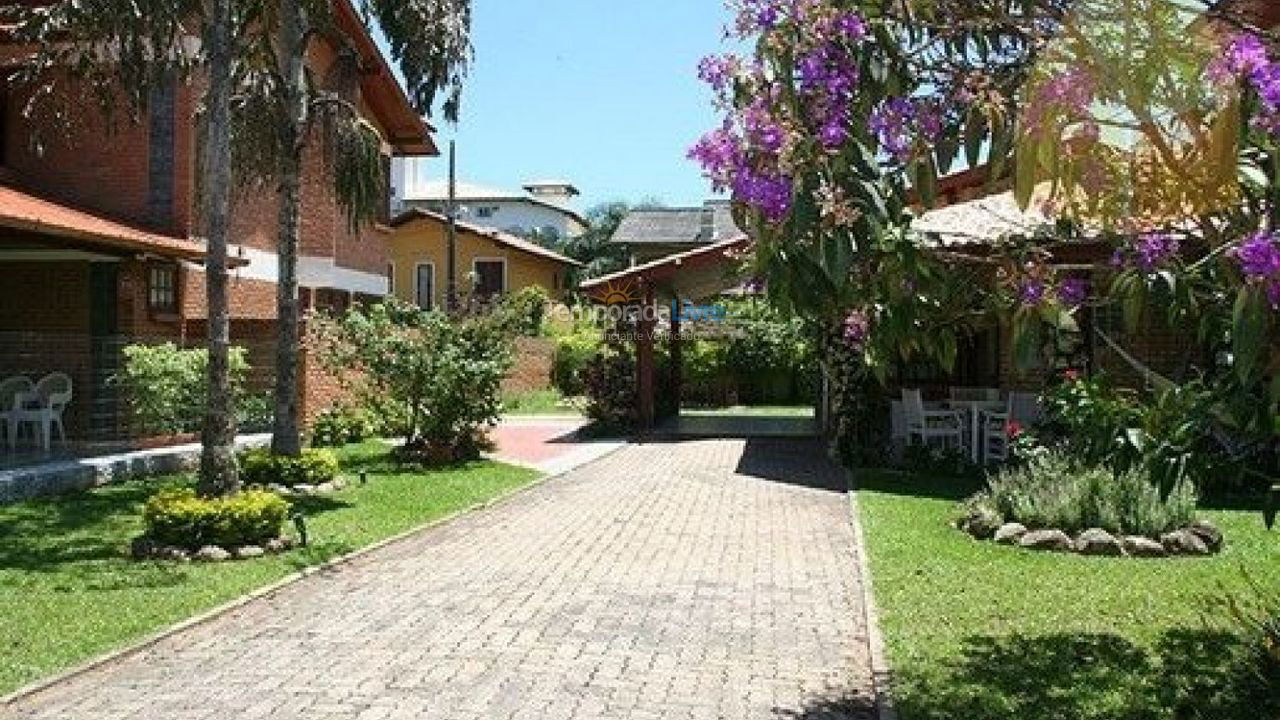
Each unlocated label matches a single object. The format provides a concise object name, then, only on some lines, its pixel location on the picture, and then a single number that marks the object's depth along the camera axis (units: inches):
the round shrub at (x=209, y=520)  395.9
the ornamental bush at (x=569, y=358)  1363.2
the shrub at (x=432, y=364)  701.3
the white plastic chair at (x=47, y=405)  576.7
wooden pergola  906.7
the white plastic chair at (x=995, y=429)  627.8
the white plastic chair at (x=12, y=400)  577.0
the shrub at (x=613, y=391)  909.2
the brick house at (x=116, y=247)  588.7
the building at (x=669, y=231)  2269.9
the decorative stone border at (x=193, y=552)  389.4
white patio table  634.8
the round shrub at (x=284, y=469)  545.6
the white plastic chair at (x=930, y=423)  645.3
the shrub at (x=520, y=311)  730.6
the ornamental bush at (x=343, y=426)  792.3
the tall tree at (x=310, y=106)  551.5
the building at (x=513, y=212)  3287.4
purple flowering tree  151.8
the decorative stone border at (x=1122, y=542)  397.7
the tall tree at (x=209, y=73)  409.7
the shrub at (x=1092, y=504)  413.1
